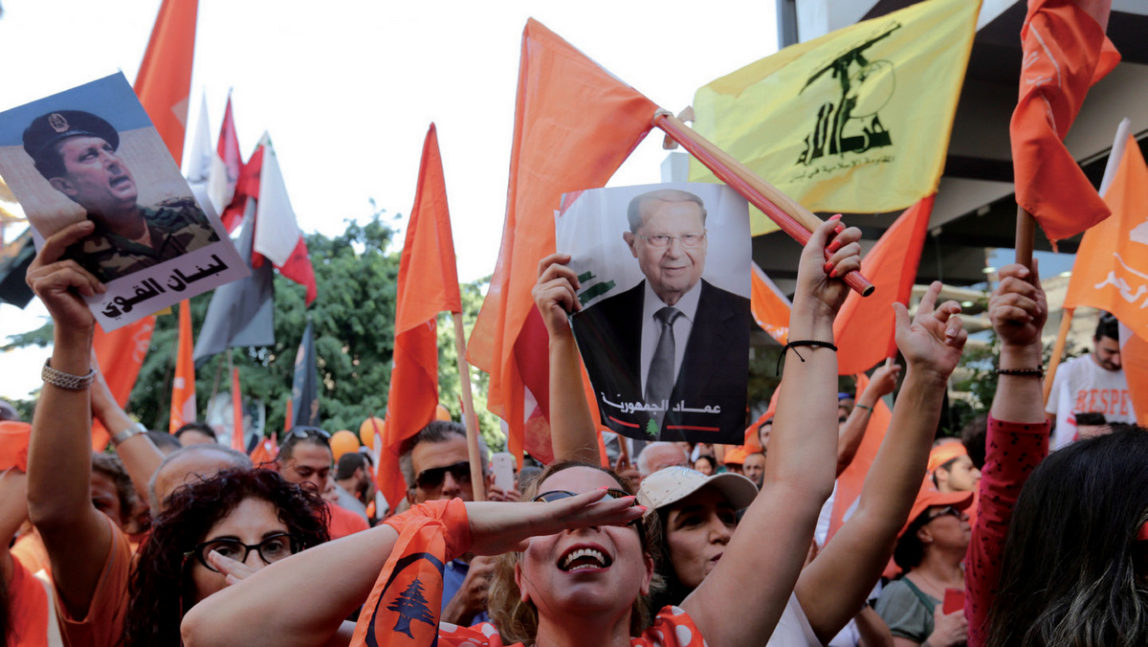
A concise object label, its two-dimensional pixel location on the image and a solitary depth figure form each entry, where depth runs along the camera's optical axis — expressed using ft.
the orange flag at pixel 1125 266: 12.89
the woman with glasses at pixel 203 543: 7.50
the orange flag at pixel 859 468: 14.20
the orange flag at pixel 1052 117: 8.82
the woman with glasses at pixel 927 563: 11.96
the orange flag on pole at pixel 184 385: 22.92
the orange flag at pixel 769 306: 16.21
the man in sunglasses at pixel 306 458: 15.55
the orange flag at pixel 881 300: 12.72
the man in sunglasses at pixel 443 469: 12.65
